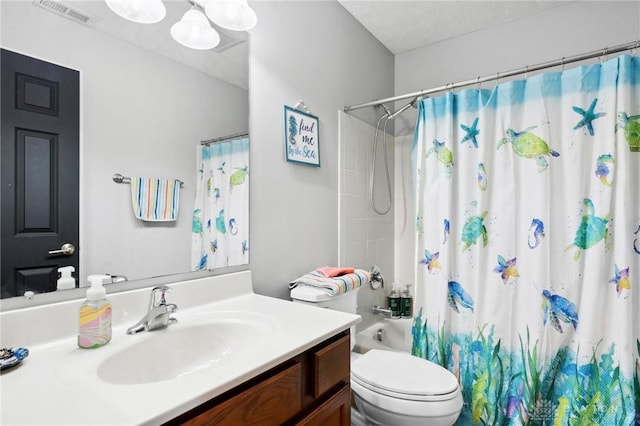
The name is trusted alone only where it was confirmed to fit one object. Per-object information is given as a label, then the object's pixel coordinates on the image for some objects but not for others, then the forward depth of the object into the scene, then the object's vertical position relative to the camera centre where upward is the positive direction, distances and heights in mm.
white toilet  1246 -676
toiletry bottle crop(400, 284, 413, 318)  2344 -649
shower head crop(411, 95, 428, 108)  2034 +693
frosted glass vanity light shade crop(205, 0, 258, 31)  1189 +714
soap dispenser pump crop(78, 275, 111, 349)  790 -255
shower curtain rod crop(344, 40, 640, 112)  1363 +656
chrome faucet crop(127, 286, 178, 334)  910 -283
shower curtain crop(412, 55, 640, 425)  1419 -153
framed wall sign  1546 +369
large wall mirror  874 +312
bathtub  2113 -782
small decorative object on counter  661 -295
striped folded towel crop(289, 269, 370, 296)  1397 -297
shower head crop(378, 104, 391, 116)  2245 +702
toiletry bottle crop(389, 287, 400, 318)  2344 -635
